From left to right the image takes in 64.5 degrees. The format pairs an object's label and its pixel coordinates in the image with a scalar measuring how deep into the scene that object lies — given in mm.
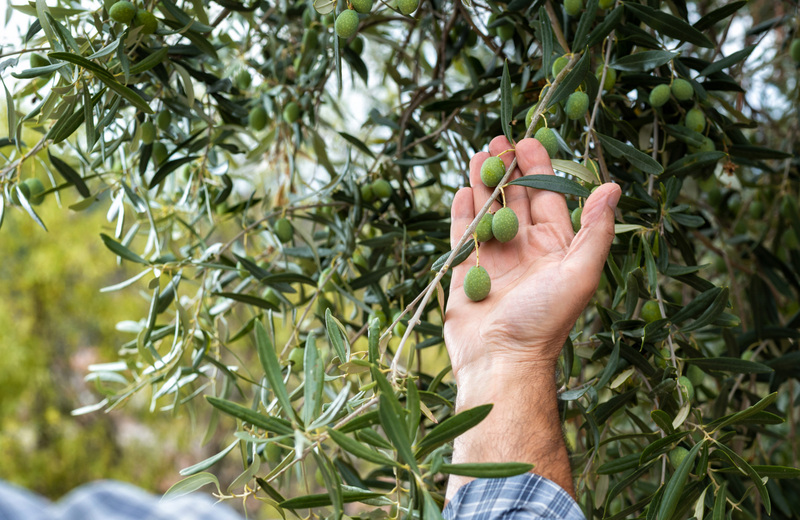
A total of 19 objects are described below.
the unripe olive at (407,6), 896
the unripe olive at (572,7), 1067
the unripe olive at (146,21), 1036
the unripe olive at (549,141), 965
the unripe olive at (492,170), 949
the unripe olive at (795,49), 1479
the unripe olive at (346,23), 927
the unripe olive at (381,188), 1364
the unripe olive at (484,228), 946
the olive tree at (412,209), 862
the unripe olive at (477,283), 917
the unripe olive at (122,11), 1000
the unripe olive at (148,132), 1257
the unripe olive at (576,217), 1015
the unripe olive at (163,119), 1280
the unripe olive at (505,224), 916
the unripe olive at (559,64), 1035
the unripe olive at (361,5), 933
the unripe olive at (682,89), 1091
